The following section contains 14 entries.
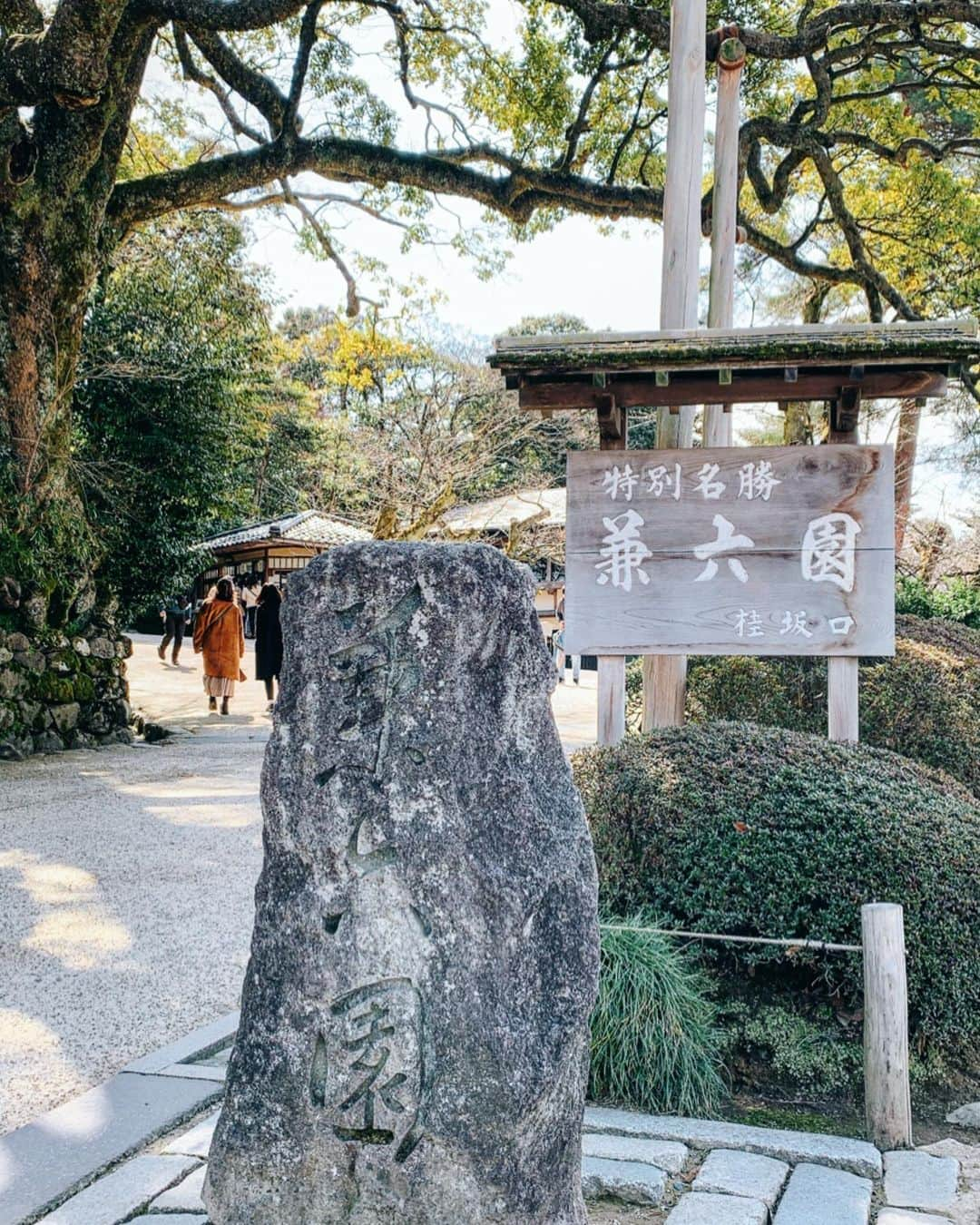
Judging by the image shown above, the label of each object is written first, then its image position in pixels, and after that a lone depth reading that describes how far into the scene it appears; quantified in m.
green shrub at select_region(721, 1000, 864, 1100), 4.02
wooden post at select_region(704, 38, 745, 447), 7.74
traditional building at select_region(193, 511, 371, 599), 26.11
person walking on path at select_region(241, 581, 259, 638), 28.52
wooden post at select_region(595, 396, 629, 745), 6.18
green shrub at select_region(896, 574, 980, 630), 10.80
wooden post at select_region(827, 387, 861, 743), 5.95
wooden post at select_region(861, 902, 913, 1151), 3.61
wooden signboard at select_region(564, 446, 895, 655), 5.91
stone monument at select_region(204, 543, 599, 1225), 2.37
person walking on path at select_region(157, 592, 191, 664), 21.44
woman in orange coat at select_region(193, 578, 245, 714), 14.50
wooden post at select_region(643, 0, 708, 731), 7.09
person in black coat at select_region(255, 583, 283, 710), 14.85
